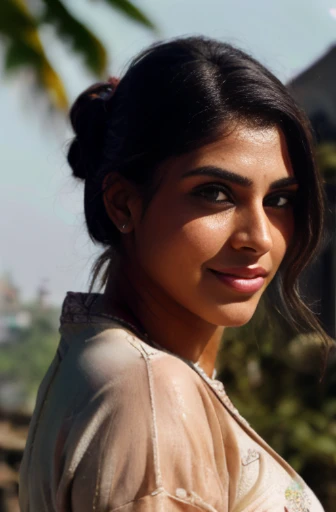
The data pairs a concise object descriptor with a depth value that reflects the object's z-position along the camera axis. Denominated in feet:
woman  3.52
